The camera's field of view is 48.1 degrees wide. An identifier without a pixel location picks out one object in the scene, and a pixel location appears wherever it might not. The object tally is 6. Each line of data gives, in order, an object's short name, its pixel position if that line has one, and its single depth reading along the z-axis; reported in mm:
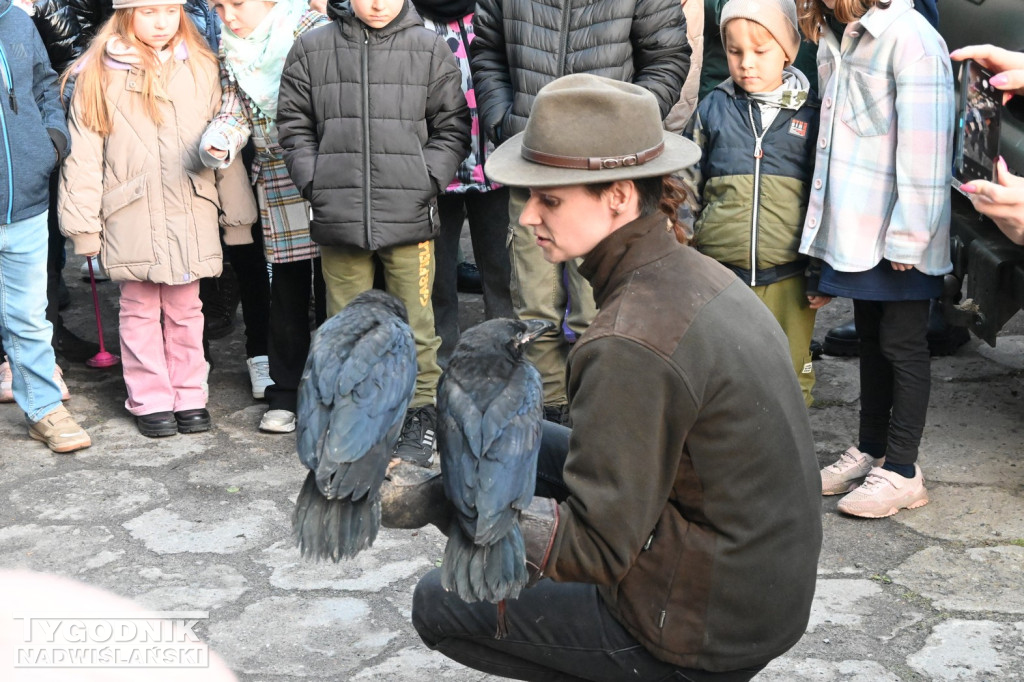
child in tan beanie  4625
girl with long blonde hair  5047
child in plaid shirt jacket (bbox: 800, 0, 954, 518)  4234
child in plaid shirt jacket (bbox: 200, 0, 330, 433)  5145
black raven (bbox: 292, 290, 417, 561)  2438
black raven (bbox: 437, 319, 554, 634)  2338
